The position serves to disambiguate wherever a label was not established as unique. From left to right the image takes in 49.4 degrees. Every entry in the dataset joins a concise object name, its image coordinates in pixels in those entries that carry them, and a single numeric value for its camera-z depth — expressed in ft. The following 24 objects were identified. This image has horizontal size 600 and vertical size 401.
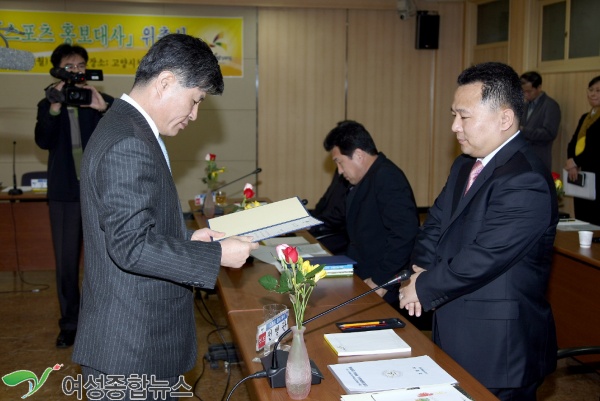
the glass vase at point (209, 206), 14.87
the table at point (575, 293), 11.50
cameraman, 12.73
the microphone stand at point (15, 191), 17.53
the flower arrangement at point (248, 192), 14.01
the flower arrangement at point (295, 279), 5.81
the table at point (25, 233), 17.49
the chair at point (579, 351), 7.56
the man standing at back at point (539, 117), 20.84
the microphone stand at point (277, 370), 5.57
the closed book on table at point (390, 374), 5.56
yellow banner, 24.14
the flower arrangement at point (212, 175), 15.02
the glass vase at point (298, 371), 5.33
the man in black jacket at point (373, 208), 10.43
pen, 7.09
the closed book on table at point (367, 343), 6.37
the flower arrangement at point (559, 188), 13.81
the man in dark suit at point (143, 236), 5.27
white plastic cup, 11.82
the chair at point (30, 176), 19.30
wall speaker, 26.48
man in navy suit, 6.55
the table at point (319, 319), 5.60
